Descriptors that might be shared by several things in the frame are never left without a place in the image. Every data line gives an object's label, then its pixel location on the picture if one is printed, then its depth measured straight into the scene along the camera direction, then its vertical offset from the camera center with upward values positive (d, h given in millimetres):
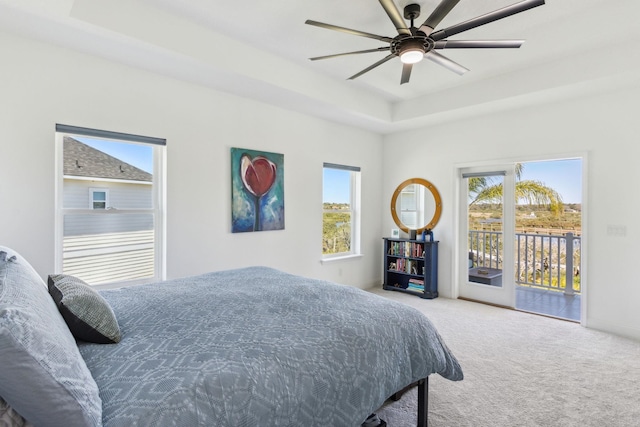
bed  923 -565
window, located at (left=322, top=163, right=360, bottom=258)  5031 -12
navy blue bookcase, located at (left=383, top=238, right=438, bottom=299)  4941 -855
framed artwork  3883 +227
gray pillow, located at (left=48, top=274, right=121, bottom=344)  1352 -438
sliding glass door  4539 -332
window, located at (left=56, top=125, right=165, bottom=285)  2918 +19
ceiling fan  2013 +1204
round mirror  5145 +91
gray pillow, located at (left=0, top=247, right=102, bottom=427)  812 -425
